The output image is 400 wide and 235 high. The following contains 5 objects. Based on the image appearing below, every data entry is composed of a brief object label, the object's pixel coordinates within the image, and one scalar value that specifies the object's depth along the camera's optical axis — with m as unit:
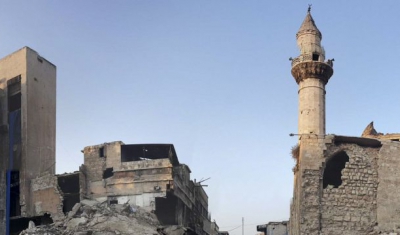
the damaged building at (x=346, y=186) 21.78
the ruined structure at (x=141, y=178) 30.38
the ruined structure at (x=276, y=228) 36.41
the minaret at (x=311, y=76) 26.23
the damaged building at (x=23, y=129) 32.59
